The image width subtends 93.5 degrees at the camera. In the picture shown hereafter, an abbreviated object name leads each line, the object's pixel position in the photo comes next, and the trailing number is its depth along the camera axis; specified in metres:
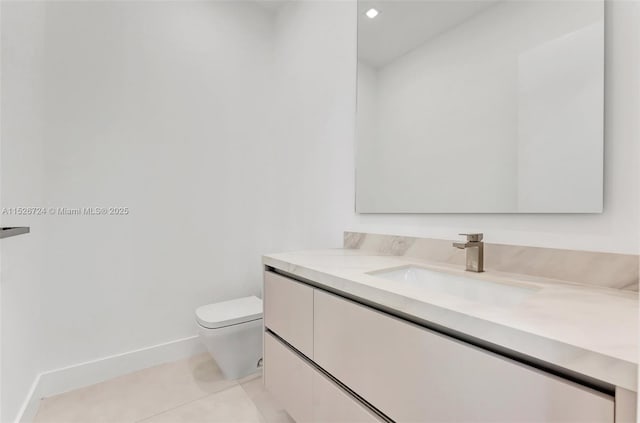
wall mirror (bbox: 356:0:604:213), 0.94
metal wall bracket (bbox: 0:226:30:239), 0.92
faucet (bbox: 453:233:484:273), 1.07
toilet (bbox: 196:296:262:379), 1.64
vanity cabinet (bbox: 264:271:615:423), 0.54
